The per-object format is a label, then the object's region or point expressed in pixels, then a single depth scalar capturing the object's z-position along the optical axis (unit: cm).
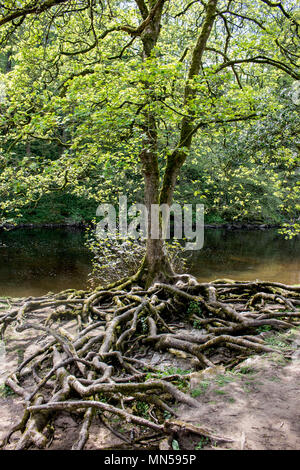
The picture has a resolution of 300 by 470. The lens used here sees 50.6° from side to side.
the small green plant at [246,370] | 437
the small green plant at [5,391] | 480
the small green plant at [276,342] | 511
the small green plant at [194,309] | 742
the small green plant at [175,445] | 288
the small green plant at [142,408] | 377
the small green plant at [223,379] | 402
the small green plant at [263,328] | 593
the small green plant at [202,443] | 282
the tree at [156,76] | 650
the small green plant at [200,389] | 381
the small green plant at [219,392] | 377
